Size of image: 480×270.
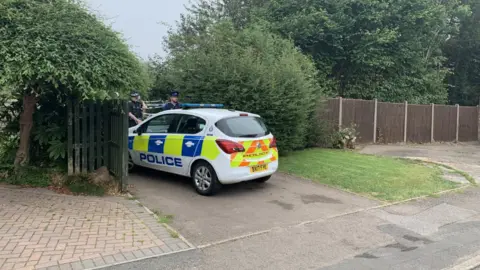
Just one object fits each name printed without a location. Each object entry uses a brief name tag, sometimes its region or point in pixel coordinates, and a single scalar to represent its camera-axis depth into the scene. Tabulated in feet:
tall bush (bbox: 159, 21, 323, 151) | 34.32
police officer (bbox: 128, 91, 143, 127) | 31.89
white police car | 22.76
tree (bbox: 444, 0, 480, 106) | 96.63
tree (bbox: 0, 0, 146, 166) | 18.71
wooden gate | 22.98
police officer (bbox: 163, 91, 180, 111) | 33.04
